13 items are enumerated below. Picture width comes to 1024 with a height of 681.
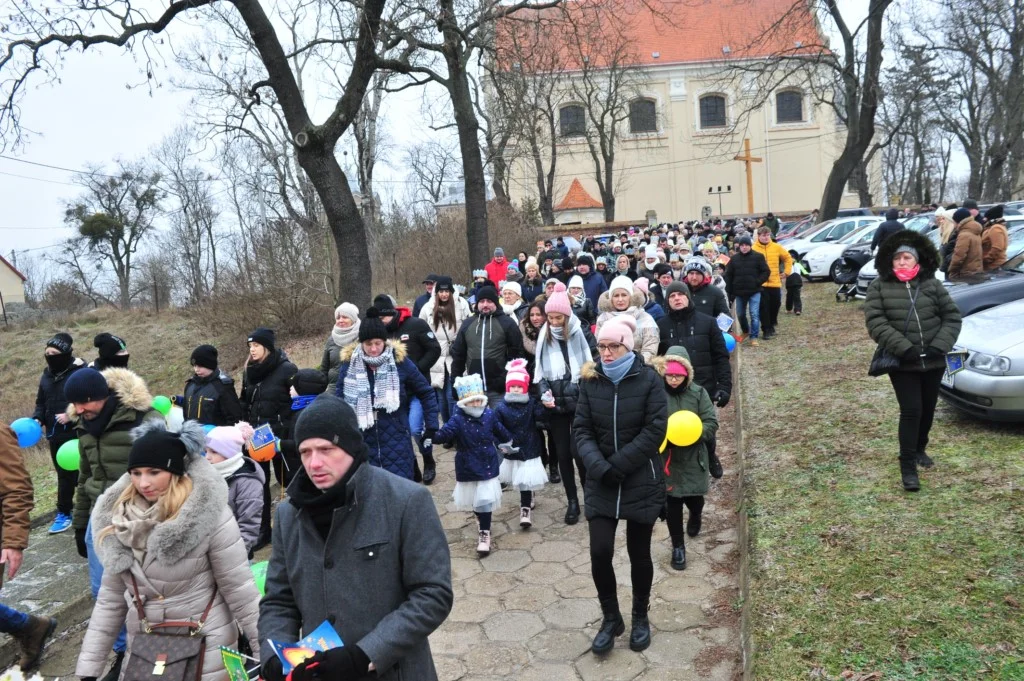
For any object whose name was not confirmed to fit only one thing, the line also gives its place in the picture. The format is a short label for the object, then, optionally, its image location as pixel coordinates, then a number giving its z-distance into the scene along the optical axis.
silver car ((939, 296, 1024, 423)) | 6.62
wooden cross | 52.81
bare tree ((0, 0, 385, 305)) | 10.83
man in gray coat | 2.53
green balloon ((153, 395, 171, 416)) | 6.26
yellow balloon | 5.71
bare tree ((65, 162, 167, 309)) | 49.81
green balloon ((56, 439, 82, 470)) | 6.68
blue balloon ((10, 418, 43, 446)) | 6.95
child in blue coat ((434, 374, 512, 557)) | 6.45
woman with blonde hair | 3.24
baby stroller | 16.45
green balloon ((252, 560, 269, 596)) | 3.83
